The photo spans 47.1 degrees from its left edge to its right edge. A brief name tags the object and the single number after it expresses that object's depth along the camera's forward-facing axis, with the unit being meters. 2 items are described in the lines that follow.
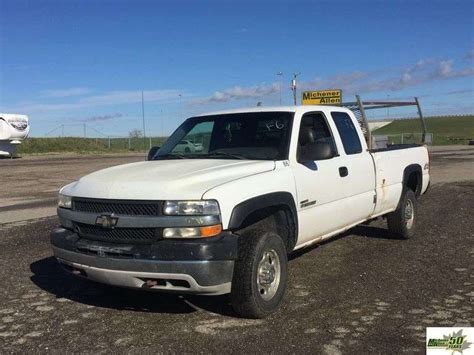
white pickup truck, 4.27
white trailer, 30.37
